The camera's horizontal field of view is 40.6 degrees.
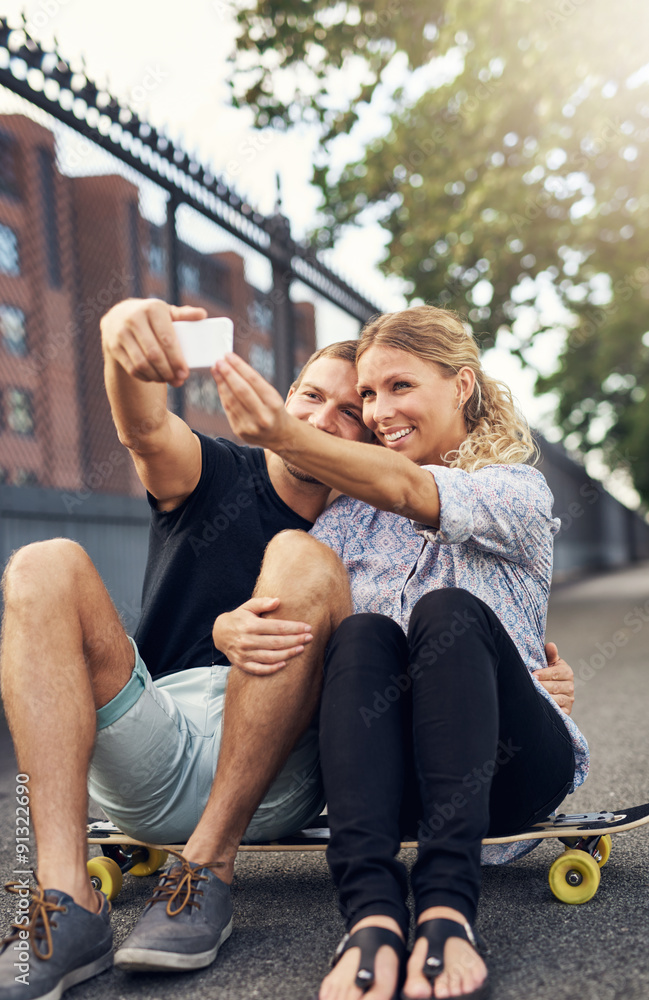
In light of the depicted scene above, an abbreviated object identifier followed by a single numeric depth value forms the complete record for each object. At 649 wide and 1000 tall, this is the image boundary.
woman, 1.57
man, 1.65
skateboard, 1.99
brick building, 5.14
